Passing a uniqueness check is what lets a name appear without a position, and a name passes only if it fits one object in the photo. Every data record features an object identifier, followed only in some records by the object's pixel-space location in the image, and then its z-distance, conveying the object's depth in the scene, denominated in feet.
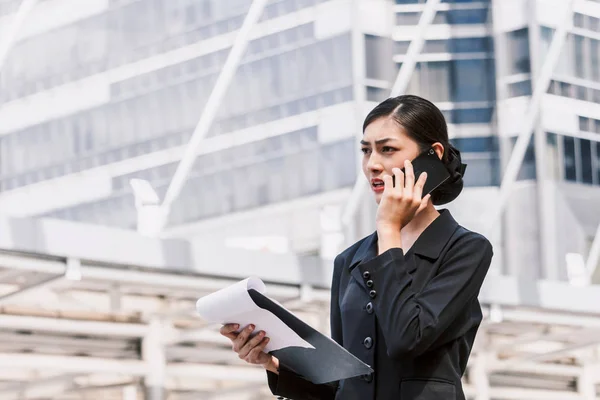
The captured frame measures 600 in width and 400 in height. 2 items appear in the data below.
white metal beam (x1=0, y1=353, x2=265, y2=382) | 50.13
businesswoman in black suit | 15.53
